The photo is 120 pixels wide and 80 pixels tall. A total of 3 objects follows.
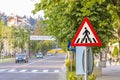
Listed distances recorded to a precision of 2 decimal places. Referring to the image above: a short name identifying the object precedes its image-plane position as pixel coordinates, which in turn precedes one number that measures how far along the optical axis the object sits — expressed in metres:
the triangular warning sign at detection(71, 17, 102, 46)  8.88
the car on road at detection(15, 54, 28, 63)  77.78
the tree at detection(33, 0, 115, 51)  23.85
